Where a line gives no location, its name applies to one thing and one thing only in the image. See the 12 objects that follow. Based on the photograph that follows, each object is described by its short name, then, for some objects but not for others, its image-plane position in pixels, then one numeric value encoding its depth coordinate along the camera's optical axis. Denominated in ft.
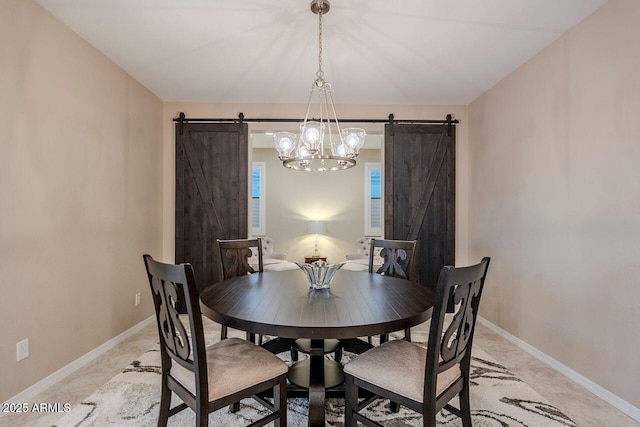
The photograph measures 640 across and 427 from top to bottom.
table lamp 19.74
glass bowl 6.53
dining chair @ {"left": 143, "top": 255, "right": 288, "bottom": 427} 4.31
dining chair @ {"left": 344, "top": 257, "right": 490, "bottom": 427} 4.27
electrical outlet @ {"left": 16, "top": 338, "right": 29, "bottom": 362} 6.63
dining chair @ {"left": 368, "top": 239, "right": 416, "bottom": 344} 8.43
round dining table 4.45
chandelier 7.35
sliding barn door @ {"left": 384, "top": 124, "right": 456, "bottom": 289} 13.28
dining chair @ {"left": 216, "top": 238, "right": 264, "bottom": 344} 8.48
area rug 5.95
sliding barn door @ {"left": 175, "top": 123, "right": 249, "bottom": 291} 13.08
